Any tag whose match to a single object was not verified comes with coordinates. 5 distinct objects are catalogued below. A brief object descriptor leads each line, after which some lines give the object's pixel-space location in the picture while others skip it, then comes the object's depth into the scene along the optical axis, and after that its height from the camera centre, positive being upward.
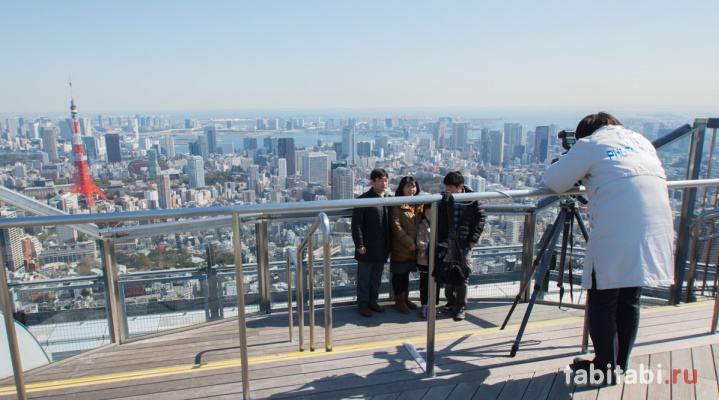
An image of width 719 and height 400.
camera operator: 2.27 -0.52
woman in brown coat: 4.61 -1.27
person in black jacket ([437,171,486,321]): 4.30 -1.10
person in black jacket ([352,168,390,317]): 4.58 -1.25
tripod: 2.93 -0.79
